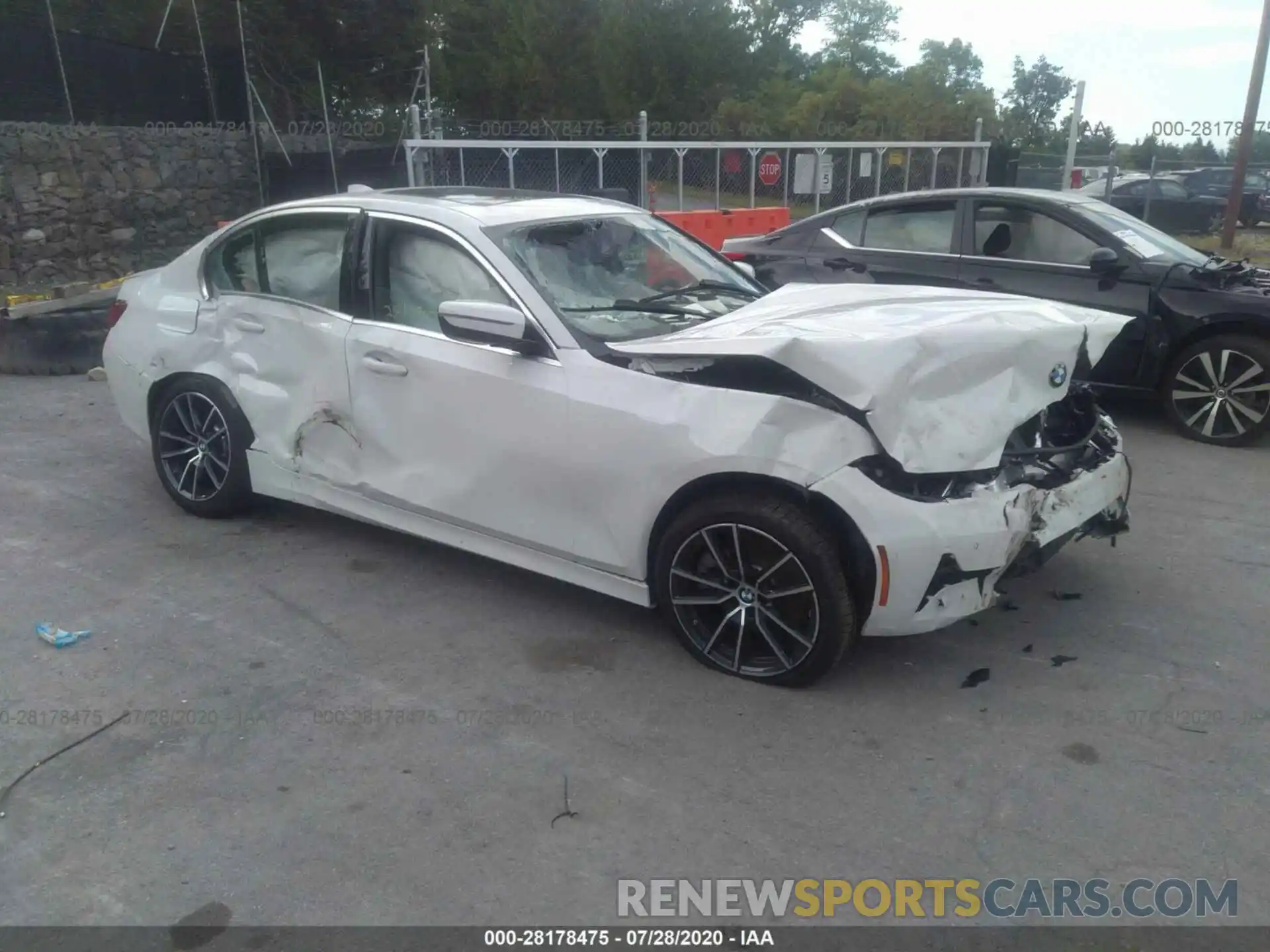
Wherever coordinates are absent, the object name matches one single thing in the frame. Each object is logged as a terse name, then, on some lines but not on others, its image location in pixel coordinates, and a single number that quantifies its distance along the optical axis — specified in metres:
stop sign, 15.55
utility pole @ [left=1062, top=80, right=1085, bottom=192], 16.30
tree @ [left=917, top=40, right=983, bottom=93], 76.00
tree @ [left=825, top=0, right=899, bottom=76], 61.91
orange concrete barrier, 12.77
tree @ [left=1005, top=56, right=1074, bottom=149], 47.50
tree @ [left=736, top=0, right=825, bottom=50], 36.16
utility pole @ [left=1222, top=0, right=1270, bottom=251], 15.85
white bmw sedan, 3.74
